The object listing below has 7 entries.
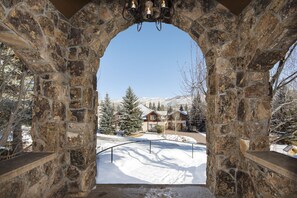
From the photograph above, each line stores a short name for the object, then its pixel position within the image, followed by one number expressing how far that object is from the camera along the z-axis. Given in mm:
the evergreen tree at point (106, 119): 18542
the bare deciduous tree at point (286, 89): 3451
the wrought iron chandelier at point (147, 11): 2043
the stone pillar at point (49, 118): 2168
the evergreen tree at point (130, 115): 18297
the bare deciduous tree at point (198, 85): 6633
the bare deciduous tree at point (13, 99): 3971
